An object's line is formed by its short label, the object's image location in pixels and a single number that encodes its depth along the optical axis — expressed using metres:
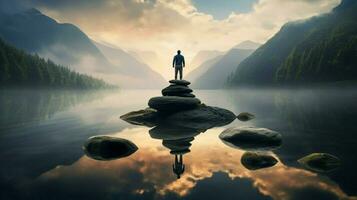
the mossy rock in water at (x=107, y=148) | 14.90
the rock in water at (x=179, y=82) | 33.16
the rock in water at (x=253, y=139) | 17.20
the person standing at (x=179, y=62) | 33.49
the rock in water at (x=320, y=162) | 12.31
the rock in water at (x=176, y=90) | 32.58
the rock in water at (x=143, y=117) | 30.62
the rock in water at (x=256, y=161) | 12.78
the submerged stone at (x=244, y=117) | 32.57
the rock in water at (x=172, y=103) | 29.55
